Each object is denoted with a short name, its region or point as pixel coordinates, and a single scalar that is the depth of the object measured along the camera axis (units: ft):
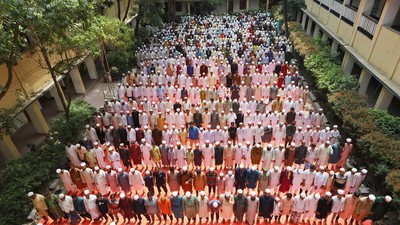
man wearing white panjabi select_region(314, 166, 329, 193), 22.48
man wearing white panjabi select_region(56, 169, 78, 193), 24.44
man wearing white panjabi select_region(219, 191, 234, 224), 20.80
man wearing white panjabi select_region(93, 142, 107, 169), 26.25
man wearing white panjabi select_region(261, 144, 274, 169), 25.04
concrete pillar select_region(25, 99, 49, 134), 34.54
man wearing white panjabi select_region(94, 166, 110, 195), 23.95
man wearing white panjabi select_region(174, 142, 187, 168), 26.09
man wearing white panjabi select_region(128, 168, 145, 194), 23.63
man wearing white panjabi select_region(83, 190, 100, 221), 21.35
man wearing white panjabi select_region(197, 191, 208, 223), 20.86
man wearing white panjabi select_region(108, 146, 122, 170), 26.17
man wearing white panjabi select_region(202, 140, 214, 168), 25.85
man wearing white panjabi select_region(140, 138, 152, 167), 26.81
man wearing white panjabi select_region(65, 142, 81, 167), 26.88
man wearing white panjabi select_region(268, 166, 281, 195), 22.88
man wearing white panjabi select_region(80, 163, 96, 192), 24.35
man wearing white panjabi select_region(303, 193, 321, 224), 20.39
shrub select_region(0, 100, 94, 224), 22.68
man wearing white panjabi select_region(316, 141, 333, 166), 25.14
